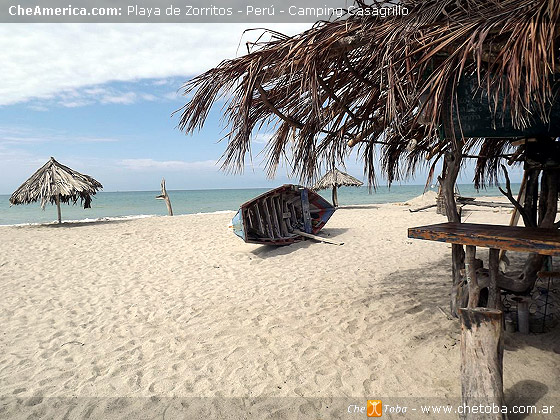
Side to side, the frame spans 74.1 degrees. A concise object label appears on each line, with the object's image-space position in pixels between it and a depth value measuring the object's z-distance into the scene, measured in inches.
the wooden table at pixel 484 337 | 84.7
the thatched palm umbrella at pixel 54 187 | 474.0
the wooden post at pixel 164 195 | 721.0
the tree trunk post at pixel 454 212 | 123.6
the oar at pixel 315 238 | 317.7
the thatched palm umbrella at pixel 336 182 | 709.3
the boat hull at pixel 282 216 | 304.0
